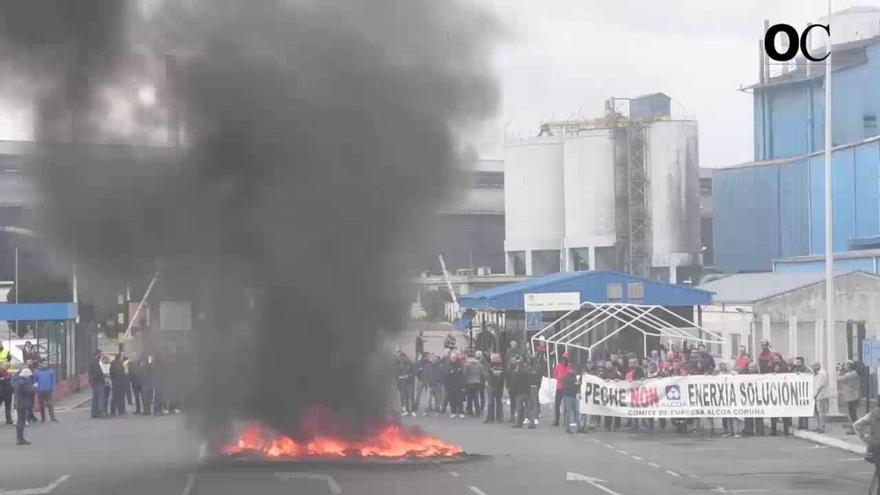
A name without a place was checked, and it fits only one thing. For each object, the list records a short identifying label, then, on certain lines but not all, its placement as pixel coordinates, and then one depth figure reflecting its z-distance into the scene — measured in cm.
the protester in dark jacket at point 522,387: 2912
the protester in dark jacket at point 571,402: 2842
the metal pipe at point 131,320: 3783
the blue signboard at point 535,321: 4196
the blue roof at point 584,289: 3747
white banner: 2684
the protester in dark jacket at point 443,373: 3350
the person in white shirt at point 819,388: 2658
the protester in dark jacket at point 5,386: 2798
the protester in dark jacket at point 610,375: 2883
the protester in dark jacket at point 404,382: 3331
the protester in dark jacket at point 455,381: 3294
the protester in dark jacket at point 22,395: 2645
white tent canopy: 3494
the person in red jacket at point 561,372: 2852
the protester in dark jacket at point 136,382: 3378
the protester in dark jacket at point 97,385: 3234
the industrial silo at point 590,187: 6650
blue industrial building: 5159
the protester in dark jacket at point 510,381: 3002
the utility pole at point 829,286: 2820
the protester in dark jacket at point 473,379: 3262
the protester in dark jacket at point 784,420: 2711
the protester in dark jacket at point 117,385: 3288
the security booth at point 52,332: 3650
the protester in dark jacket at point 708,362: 2972
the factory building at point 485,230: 7406
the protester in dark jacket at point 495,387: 3117
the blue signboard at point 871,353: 2570
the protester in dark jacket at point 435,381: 3434
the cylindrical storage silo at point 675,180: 6718
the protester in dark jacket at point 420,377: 3459
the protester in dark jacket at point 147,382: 3331
